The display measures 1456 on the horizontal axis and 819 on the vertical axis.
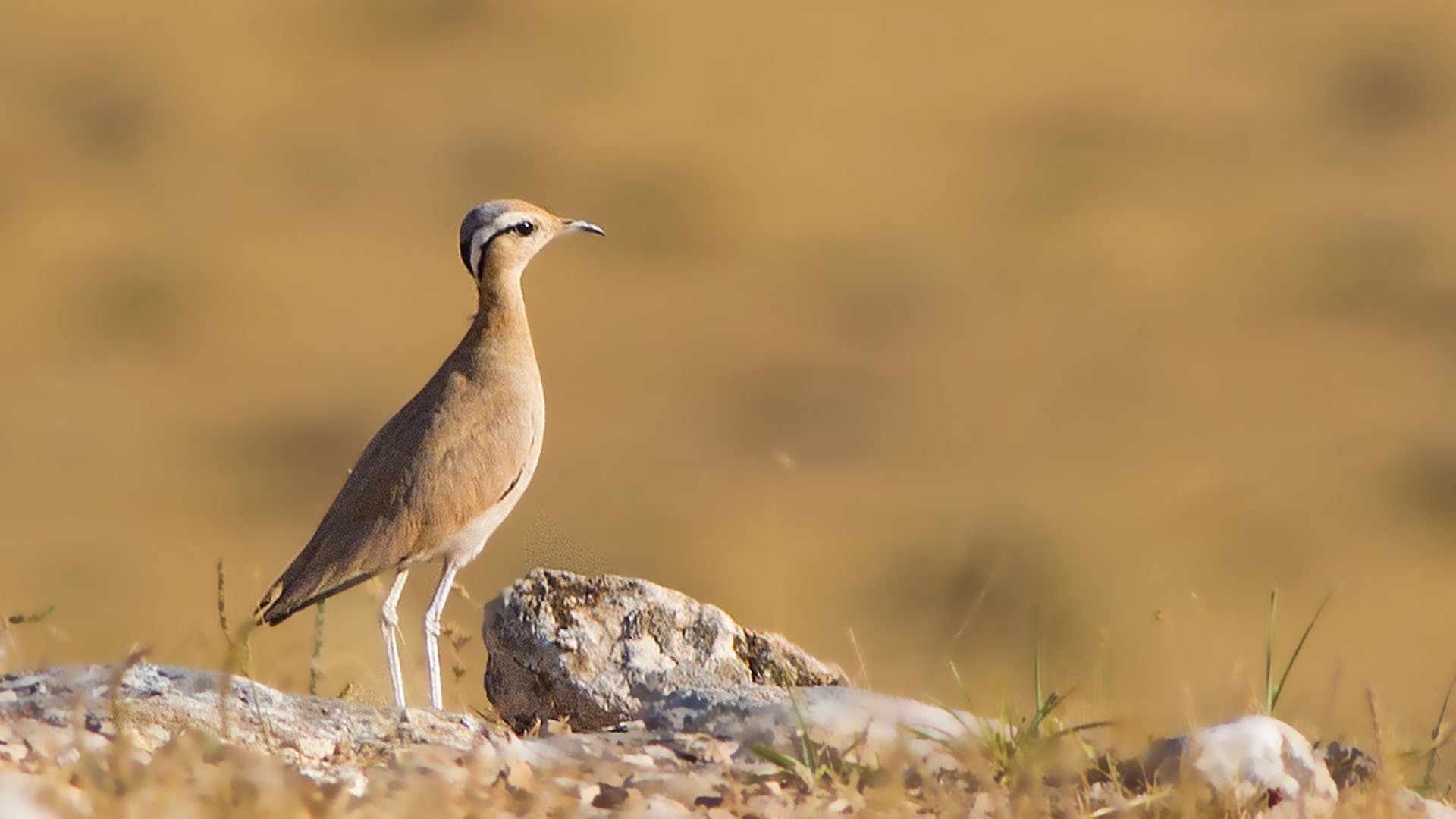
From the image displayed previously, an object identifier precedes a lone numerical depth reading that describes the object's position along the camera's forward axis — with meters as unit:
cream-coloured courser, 12.35
